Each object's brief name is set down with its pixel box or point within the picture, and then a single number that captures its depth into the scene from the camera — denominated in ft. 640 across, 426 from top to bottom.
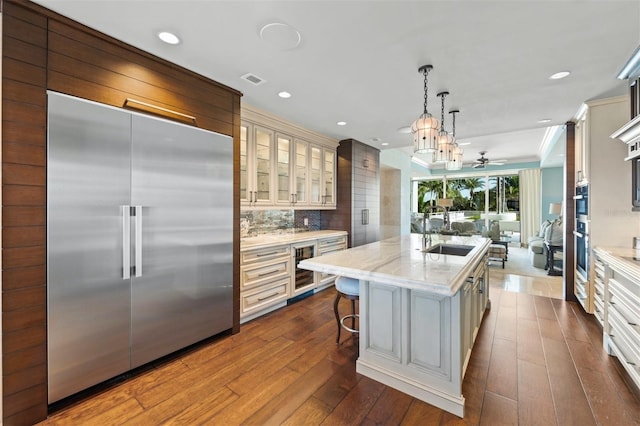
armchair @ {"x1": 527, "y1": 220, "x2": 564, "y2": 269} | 16.65
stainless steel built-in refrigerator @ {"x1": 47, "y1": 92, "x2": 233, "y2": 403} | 5.63
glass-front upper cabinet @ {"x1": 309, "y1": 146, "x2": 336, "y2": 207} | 14.28
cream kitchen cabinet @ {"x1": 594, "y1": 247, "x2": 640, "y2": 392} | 5.97
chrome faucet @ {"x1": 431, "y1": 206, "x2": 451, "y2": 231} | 9.77
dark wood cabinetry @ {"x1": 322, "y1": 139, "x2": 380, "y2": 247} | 15.44
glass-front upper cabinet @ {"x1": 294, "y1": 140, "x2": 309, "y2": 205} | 13.08
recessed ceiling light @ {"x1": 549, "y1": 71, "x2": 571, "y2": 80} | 7.69
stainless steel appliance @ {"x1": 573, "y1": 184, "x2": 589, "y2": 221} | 10.15
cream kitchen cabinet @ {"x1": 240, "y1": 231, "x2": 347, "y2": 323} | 9.84
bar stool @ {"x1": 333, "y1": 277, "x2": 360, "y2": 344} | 7.73
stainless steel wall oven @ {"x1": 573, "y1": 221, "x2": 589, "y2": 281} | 10.15
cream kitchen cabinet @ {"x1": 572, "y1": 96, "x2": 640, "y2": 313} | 9.50
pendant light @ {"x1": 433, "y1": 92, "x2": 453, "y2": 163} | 9.07
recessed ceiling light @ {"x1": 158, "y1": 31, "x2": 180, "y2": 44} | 6.13
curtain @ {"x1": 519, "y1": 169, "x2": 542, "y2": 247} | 27.12
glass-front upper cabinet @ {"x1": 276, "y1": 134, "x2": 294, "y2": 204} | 12.08
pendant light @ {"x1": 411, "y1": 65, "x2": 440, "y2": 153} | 7.47
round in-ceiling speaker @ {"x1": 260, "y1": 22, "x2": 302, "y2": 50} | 5.86
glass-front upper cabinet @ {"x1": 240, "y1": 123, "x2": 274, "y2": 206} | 10.44
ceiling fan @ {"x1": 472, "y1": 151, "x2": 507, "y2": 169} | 23.29
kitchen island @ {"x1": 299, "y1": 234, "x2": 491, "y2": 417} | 5.53
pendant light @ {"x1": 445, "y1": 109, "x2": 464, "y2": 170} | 9.93
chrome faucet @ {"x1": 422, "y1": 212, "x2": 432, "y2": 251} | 8.69
